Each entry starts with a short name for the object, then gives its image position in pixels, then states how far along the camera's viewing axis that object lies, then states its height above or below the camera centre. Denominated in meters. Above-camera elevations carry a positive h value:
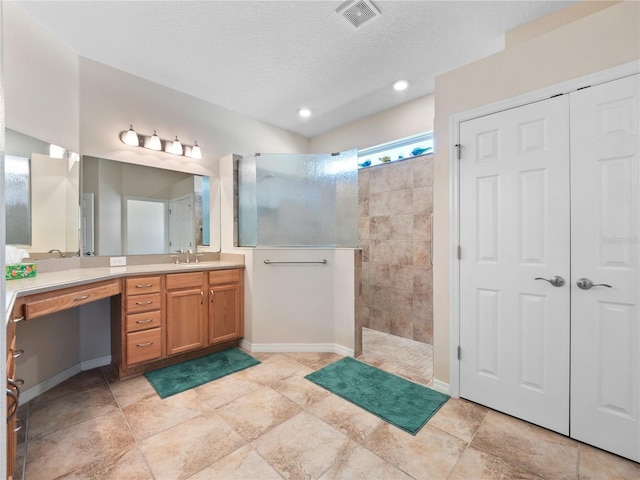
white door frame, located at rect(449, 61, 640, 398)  2.17 -0.05
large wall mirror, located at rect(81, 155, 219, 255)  2.70 +0.32
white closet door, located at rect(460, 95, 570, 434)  1.79 -0.15
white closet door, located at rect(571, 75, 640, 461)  1.58 -0.16
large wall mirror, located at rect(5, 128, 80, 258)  2.13 +0.35
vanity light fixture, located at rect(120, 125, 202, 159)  2.91 +1.03
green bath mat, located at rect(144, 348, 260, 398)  2.34 -1.18
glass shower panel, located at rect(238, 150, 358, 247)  3.14 +0.44
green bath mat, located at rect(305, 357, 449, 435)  1.94 -1.19
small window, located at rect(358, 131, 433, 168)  3.41 +1.16
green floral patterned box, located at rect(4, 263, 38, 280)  1.98 -0.21
